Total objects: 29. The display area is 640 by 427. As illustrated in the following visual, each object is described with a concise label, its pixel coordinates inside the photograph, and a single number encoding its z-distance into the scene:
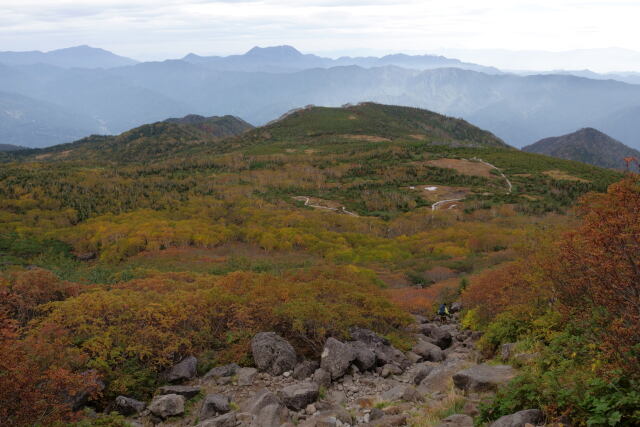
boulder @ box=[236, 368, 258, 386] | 9.70
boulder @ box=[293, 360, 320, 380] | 9.95
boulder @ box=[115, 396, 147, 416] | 8.70
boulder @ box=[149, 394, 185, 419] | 8.48
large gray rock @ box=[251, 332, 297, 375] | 10.16
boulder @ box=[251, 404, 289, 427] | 7.67
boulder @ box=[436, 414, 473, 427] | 6.28
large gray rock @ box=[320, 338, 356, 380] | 9.80
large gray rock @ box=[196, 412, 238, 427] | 7.67
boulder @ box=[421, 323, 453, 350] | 12.88
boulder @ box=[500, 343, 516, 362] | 9.12
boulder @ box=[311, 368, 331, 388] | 9.52
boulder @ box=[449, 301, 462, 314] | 16.36
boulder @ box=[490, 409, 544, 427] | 5.58
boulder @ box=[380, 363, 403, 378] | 10.16
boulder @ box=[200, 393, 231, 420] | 8.34
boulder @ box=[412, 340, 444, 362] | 11.55
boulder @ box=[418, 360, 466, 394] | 8.38
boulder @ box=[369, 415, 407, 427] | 7.09
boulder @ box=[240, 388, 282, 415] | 8.21
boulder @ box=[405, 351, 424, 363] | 11.24
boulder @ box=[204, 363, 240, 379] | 10.05
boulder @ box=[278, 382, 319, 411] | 8.46
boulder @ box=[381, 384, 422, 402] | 8.20
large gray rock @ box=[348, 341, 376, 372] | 10.23
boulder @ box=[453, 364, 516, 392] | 7.45
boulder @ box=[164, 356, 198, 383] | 9.91
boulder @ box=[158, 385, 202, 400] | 9.12
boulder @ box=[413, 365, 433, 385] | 9.45
